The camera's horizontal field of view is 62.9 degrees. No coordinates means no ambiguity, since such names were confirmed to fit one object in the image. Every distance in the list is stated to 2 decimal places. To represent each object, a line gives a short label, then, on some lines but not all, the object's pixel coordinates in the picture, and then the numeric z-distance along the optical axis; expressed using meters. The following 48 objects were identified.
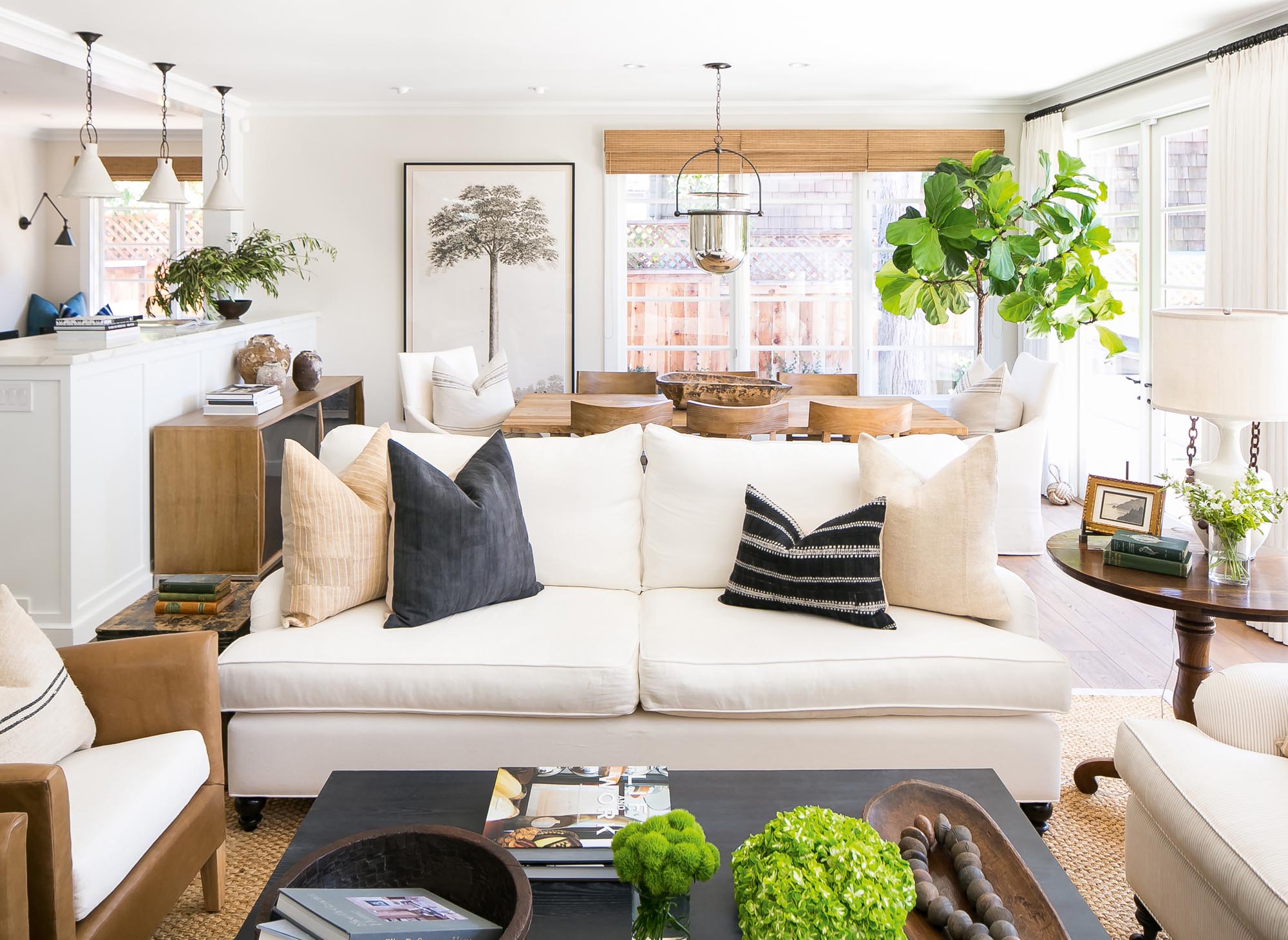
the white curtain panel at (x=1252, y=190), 4.27
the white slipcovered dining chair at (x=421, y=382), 5.59
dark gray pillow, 2.80
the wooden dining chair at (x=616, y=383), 5.91
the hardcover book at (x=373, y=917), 1.39
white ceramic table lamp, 2.63
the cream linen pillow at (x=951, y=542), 2.86
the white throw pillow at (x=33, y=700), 1.92
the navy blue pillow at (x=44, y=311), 9.03
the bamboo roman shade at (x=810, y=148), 7.07
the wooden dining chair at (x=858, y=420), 4.63
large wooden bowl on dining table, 4.89
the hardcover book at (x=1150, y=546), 2.72
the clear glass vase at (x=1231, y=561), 2.64
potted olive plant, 6.06
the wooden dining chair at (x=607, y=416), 4.56
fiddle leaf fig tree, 5.76
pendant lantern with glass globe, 4.86
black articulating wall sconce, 9.14
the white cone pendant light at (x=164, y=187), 5.62
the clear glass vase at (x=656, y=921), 1.45
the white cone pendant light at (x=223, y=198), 6.14
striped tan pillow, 2.80
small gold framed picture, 2.87
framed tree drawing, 7.19
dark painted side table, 2.74
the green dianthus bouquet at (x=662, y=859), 1.40
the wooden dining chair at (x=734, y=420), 4.53
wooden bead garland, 1.51
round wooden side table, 2.50
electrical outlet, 3.91
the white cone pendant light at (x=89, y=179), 5.03
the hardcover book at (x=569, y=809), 1.73
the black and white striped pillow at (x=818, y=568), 2.80
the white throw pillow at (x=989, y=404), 5.56
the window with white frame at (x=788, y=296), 7.28
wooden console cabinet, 4.65
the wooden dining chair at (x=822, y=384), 5.93
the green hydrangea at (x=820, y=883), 1.27
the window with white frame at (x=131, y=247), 9.59
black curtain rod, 4.32
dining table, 4.83
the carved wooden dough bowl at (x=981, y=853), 1.58
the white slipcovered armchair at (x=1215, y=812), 1.74
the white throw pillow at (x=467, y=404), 5.51
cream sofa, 2.59
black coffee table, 1.62
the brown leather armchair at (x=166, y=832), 1.64
